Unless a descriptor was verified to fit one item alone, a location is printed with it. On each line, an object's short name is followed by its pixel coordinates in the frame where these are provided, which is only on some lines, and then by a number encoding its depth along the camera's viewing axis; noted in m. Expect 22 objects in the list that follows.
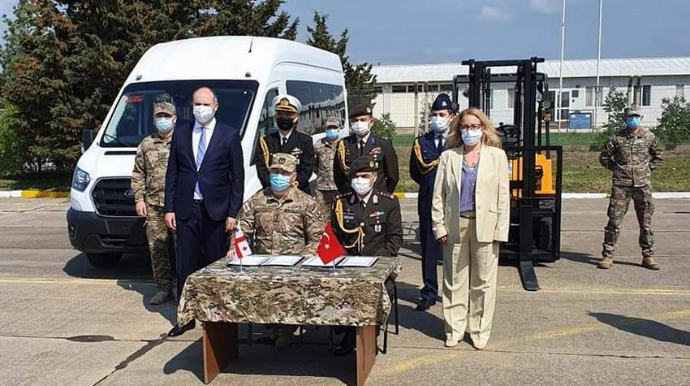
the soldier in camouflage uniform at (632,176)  8.21
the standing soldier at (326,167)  8.37
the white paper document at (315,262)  4.90
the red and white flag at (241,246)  5.11
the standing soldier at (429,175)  6.70
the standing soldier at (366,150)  6.61
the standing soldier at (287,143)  6.90
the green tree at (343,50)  22.25
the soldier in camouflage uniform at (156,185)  6.93
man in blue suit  6.08
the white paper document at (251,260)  5.02
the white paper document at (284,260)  5.02
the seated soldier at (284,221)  5.54
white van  7.64
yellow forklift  8.22
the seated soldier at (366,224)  5.51
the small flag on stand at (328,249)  4.83
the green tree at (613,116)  21.06
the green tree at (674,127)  21.31
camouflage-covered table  4.56
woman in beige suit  5.50
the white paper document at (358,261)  4.91
